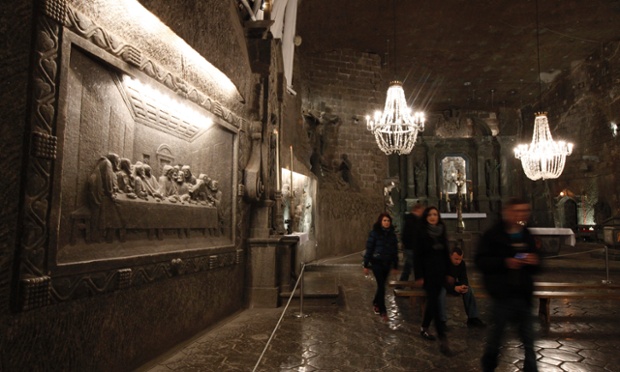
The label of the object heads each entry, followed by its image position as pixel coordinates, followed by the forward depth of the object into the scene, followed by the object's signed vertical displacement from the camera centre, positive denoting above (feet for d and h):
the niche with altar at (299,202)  29.17 +1.64
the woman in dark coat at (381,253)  15.60 -1.26
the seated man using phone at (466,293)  14.97 -2.71
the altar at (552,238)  34.17 -1.43
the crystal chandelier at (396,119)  26.13 +7.25
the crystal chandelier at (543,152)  32.42 +6.06
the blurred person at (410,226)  17.53 -0.19
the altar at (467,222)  58.49 +0.09
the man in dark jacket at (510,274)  8.56 -1.15
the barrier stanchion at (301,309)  16.18 -3.71
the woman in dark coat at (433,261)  11.93 -1.23
